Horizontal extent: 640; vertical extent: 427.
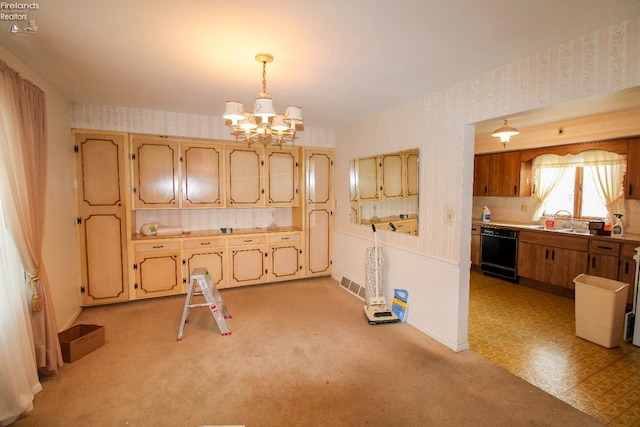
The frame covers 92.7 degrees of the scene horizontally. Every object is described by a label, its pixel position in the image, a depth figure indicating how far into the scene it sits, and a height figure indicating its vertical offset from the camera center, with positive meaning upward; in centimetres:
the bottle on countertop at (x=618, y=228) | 405 -43
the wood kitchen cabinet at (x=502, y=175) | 535 +38
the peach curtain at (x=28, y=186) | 209 +8
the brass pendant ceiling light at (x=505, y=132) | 397 +85
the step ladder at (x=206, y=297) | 310 -104
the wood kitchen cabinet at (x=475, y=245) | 563 -92
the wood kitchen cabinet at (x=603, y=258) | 386 -81
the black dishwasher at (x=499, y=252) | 505 -96
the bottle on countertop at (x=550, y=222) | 488 -42
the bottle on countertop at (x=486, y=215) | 581 -36
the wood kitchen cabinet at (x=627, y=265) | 371 -85
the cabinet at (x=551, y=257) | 424 -90
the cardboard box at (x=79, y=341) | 267 -133
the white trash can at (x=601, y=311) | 295 -114
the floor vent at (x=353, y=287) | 434 -135
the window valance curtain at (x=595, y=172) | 430 +37
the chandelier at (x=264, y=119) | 227 +62
